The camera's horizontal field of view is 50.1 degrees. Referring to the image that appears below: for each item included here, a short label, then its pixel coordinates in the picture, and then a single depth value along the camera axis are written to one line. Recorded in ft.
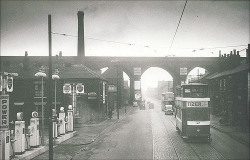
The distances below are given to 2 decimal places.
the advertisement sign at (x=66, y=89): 97.78
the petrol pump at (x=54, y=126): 64.23
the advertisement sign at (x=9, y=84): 43.24
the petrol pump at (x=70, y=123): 74.63
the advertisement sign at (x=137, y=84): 220.84
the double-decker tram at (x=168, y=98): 169.78
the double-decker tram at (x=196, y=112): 64.34
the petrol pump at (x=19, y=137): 48.11
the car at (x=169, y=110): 156.97
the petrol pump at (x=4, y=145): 41.14
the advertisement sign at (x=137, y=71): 213.73
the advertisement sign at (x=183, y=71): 209.46
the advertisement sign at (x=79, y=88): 101.86
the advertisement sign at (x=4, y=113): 40.70
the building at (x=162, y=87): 404.06
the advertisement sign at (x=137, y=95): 223.61
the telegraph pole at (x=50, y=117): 43.75
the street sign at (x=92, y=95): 107.65
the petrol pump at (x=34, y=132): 54.24
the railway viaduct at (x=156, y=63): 206.08
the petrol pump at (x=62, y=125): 69.36
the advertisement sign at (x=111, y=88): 158.51
